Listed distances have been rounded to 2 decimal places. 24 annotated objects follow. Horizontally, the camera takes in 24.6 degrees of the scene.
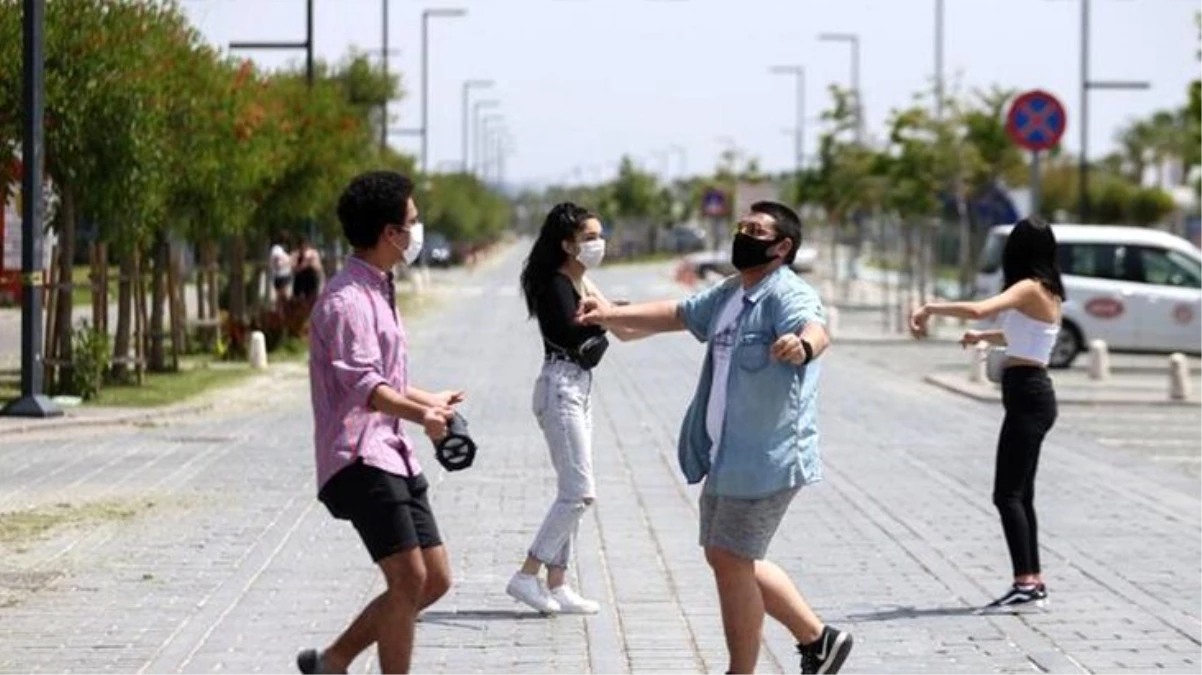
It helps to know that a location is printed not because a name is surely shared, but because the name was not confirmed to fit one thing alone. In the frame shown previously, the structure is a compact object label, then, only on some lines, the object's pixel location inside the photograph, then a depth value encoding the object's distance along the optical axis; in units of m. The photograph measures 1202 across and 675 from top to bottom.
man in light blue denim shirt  9.12
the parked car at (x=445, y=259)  100.39
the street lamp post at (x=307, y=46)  37.72
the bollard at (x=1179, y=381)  29.44
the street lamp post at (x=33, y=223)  22.86
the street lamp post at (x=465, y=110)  105.19
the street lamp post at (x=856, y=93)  72.12
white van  36.25
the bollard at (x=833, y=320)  48.15
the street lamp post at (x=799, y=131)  87.31
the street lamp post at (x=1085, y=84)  43.72
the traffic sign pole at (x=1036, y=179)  32.06
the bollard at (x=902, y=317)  50.97
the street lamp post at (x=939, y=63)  61.66
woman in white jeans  11.52
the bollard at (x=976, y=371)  32.06
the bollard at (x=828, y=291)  72.35
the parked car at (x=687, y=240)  140.54
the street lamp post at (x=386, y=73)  57.16
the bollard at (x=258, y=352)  33.06
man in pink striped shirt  8.63
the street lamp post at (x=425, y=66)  70.74
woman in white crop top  12.23
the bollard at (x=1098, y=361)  32.47
